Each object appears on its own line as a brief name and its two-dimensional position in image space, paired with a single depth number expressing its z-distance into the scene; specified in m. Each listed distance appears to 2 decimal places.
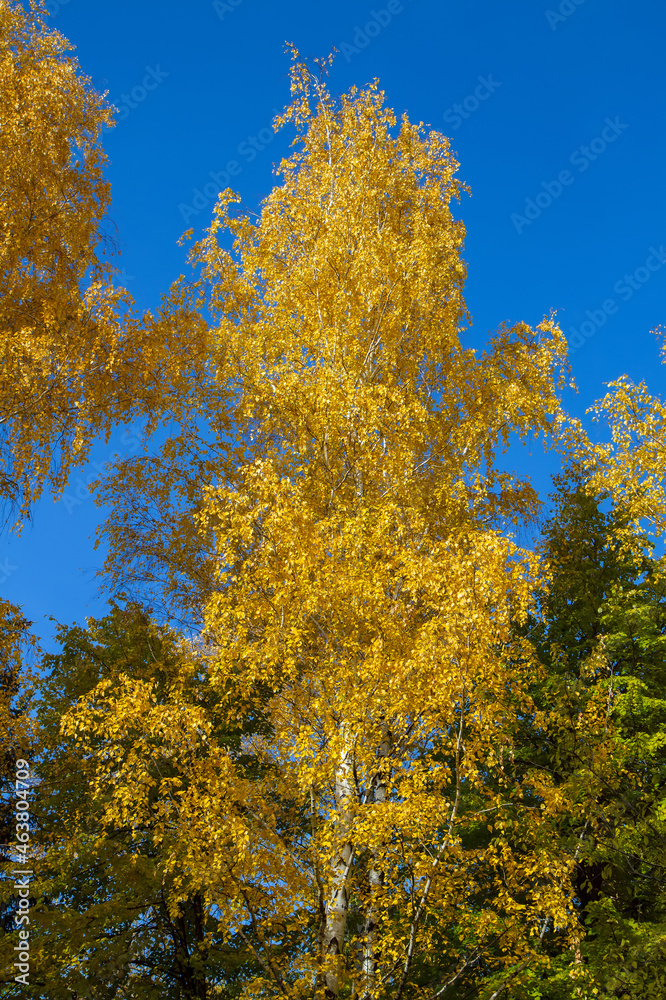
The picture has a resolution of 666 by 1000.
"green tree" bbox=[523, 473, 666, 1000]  8.52
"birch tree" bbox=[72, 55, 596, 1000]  8.16
